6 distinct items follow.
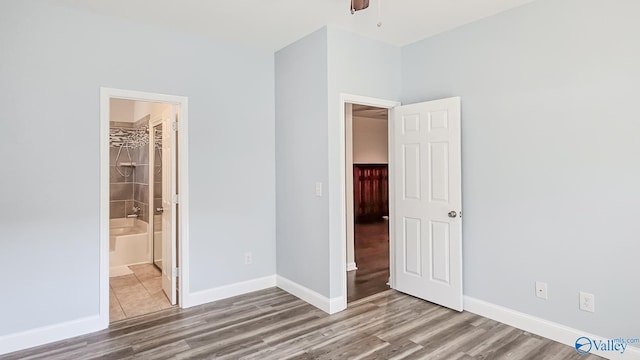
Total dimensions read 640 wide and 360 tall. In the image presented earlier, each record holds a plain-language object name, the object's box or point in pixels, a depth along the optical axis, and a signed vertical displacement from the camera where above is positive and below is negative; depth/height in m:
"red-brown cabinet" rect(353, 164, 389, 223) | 8.35 -0.21
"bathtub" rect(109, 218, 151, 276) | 4.87 -0.88
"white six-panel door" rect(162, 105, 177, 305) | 3.49 -0.22
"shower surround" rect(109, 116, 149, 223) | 5.69 +0.24
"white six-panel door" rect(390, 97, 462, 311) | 3.23 -0.17
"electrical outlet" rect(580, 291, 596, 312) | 2.54 -0.85
